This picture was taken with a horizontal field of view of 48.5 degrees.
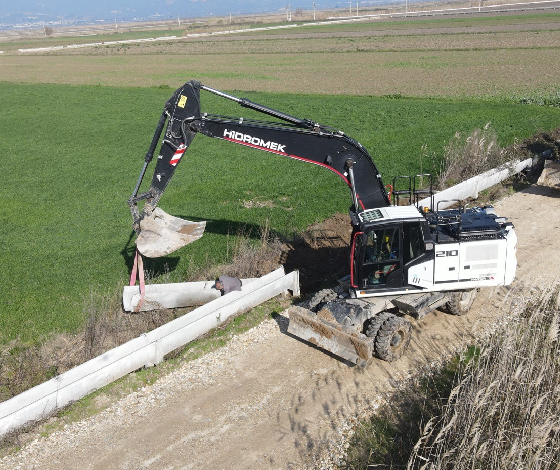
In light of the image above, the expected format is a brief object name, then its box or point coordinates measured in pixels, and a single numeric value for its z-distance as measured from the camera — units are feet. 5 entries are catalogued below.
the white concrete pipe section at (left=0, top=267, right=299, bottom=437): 31.83
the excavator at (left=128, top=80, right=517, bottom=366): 37.22
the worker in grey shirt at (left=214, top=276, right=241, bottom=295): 43.04
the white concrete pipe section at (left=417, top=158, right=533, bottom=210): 62.85
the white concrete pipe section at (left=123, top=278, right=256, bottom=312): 42.52
